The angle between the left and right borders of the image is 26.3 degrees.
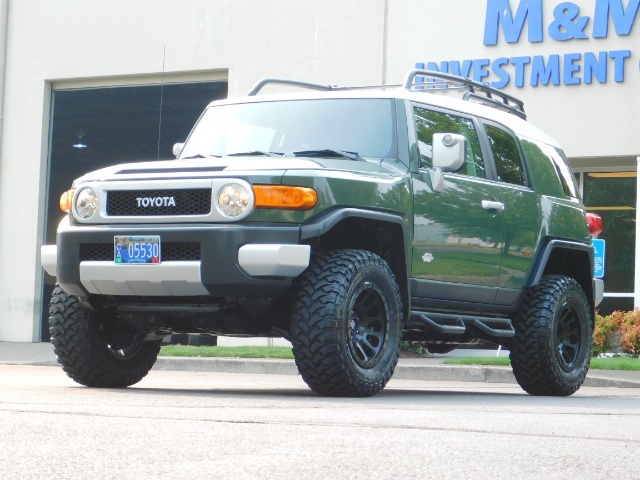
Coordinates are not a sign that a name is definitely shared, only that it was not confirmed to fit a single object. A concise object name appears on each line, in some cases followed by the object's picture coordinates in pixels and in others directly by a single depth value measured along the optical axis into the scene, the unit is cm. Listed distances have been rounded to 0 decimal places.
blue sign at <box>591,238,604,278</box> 1840
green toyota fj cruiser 782
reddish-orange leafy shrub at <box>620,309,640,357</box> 1803
